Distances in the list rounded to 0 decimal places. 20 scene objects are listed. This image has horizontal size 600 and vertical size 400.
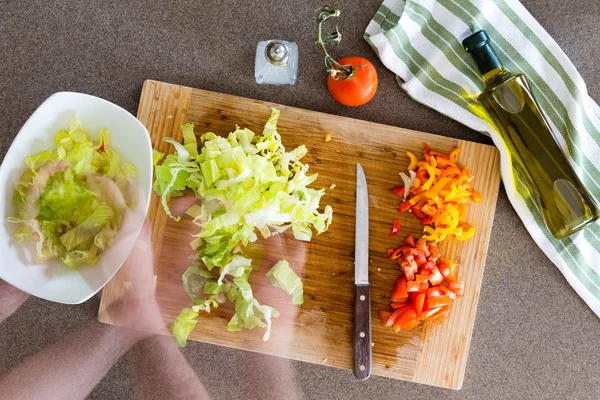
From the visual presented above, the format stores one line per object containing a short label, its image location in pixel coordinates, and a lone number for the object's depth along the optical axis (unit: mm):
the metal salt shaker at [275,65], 1206
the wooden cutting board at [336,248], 1260
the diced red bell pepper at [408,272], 1222
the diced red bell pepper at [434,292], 1218
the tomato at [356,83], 1173
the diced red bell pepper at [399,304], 1236
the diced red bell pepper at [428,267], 1224
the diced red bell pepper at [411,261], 1223
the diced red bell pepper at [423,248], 1232
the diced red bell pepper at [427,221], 1234
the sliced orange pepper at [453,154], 1244
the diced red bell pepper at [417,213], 1241
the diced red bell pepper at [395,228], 1246
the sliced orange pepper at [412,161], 1241
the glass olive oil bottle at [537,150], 1171
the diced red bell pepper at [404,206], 1241
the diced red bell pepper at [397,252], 1241
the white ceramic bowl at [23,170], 1067
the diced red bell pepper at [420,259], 1229
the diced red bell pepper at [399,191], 1244
